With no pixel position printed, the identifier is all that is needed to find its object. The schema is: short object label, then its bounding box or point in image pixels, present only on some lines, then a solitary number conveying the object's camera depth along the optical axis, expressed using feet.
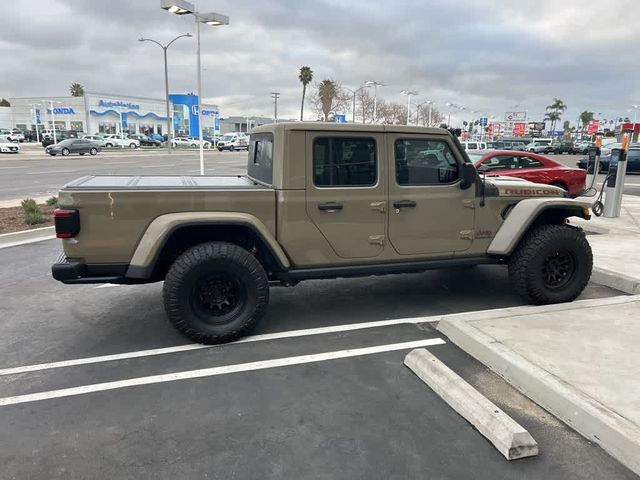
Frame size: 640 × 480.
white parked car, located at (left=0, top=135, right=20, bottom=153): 132.46
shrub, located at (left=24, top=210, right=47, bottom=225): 30.14
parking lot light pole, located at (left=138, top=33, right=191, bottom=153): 127.85
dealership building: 248.11
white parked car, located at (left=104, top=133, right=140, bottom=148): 187.83
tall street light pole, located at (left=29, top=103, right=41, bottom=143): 233.39
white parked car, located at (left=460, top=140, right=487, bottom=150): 85.90
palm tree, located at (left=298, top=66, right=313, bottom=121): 243.19
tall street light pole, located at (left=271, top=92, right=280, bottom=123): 179.92
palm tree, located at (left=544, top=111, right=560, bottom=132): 406.41
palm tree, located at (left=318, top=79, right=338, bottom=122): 162.50
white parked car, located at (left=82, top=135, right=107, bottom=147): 184.28
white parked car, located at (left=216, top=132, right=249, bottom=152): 177.06
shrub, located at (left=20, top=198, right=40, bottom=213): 31.04
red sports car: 37.11
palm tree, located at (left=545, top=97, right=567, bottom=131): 404.77
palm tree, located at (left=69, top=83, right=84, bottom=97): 324.62
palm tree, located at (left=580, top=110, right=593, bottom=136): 409.69
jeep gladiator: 12.73
